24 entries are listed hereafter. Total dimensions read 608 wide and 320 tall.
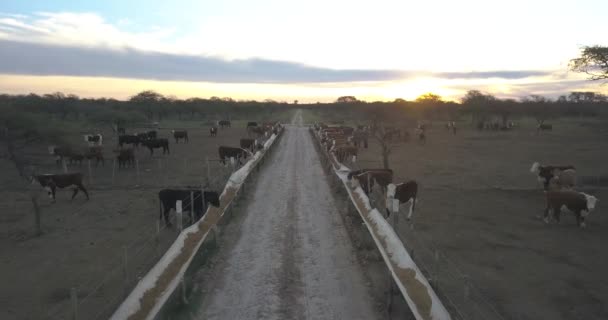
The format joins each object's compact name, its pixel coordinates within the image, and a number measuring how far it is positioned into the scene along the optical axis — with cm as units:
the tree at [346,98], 17080
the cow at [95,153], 2589
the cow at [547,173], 1945
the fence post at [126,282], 743
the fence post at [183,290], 821
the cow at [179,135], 4238
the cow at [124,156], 2606
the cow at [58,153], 2465
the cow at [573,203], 1426
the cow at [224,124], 6614
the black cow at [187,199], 1385
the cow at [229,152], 2761
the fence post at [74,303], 578
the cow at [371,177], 1675
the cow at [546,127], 5862
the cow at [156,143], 3196
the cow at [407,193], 1467
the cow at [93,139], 3738
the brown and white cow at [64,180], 1803
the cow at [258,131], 4944
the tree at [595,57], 1962
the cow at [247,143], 3488
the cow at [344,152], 2816
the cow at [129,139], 3491
